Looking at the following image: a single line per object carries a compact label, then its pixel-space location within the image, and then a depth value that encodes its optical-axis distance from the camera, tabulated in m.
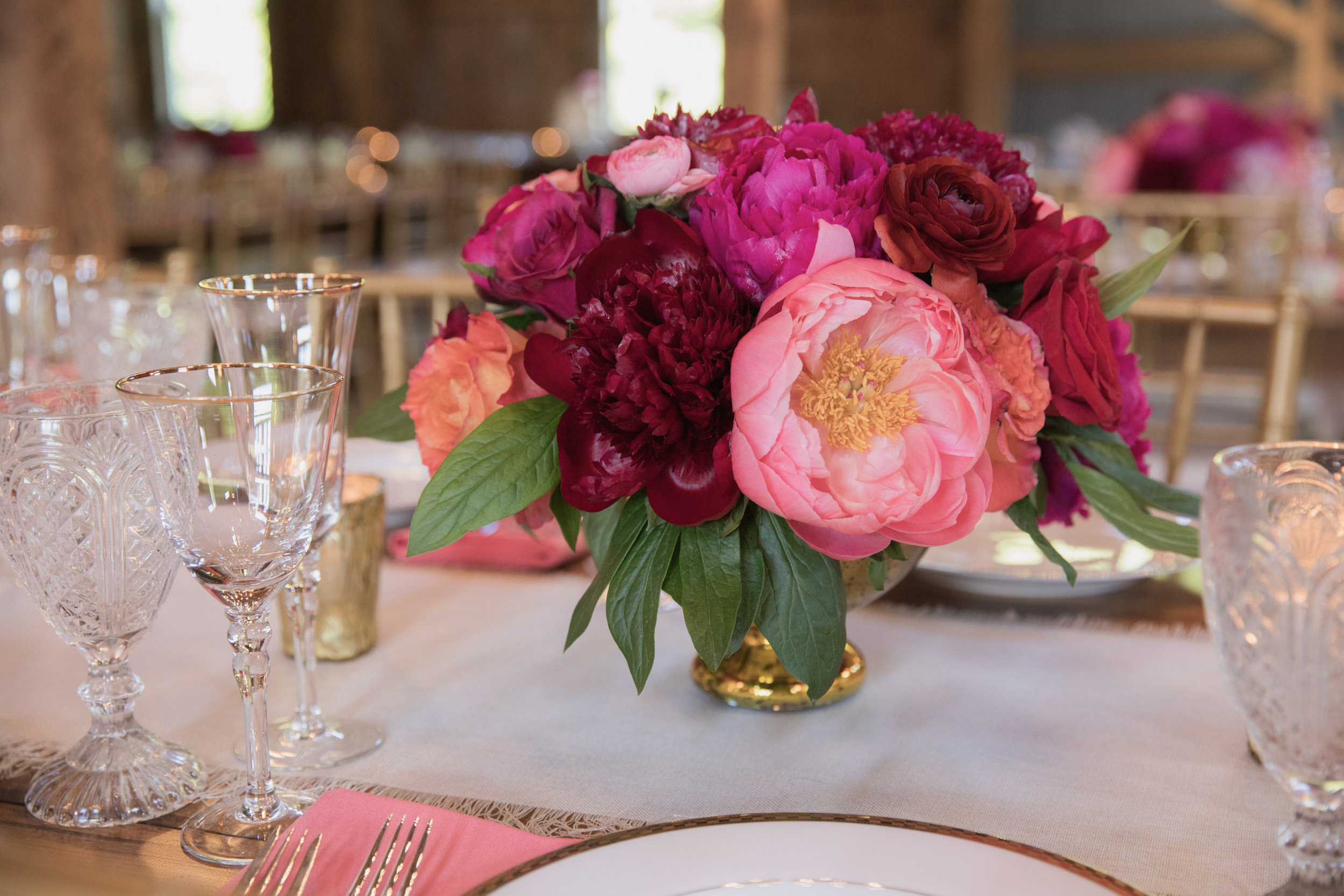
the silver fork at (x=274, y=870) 0.47
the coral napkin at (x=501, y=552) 0.93
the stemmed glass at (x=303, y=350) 0.65
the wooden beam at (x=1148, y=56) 6.39
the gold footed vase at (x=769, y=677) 0.68
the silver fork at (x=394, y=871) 0.49
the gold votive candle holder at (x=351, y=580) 0.75
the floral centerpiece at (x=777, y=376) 0.53
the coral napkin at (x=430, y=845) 0.49
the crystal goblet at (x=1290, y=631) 0.42
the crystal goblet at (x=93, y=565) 0.57
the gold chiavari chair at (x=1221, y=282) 1.23
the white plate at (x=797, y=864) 0.45
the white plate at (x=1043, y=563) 0.84
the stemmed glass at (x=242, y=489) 0.51
